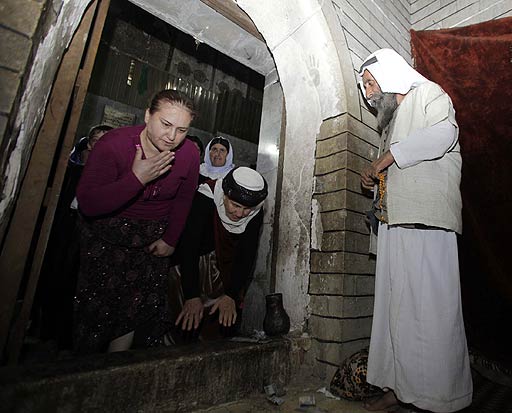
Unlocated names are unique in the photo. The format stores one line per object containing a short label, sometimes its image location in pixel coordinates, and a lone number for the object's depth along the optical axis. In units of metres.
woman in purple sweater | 1.76
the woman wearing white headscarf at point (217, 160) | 4.10
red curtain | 2.36
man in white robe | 1.53
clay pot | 2.20
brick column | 2.07
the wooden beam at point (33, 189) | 1.40
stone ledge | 1.23
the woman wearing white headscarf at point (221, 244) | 2.36
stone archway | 2.39
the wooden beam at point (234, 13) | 2.74
